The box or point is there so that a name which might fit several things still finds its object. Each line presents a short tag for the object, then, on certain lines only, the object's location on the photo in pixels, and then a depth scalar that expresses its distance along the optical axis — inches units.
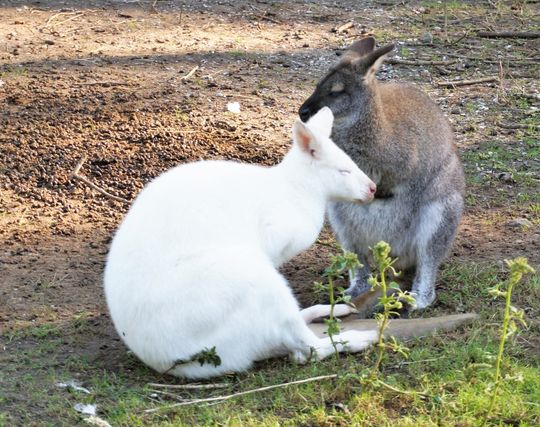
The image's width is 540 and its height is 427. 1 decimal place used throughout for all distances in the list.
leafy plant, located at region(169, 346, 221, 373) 276.7
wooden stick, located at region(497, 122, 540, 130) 509.6
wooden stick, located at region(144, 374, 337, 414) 266.8
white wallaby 273.7
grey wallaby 358.6
